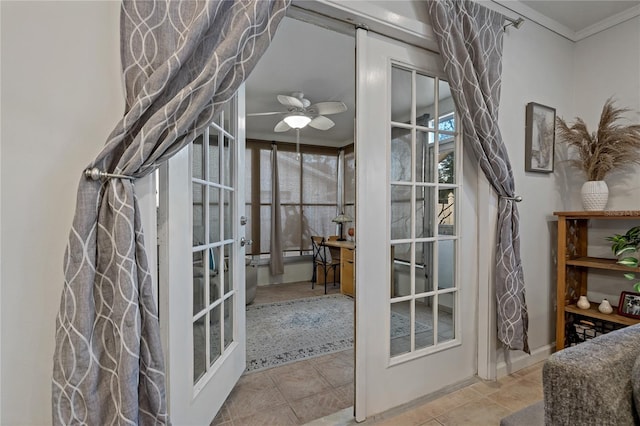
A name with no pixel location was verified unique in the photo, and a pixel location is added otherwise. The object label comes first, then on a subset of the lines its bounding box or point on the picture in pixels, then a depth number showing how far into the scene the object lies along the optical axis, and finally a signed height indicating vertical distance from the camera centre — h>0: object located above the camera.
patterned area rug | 2.27 -1.19
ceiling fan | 2.89 +1.07
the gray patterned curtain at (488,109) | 1.66 +0.61
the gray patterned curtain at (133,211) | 0.92 +0.00
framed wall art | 2.06 +0.52
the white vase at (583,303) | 2.07 -0.68
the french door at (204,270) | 1.21 -0.30
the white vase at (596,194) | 2.05 +0.10
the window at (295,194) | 4.80 +0.29
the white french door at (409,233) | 1.59 -0.15
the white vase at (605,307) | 1.97 -0.68
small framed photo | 1.86 -0.63
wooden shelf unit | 1.90 -0.39
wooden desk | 4.14 -0.84
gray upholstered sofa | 0.70 -0.45
